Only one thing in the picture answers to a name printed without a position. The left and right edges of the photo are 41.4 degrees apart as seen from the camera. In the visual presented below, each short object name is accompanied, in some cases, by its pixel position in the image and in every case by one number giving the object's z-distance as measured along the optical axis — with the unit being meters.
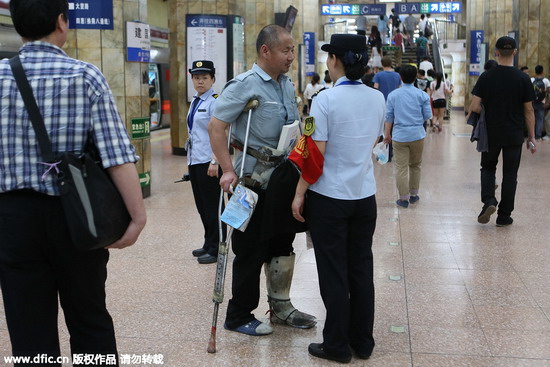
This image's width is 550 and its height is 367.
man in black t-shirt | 6.65
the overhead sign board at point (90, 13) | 7.88
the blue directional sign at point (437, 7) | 33.66
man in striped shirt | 2.33
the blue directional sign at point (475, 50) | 26.27
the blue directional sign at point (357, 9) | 34.25
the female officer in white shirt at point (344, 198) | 3.48
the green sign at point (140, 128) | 8.47
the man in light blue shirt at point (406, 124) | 8.00
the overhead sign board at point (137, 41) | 8.22
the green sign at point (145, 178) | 8.63
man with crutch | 3.77
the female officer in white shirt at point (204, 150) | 5.55
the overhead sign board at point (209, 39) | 12.45
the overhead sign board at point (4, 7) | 11.28
